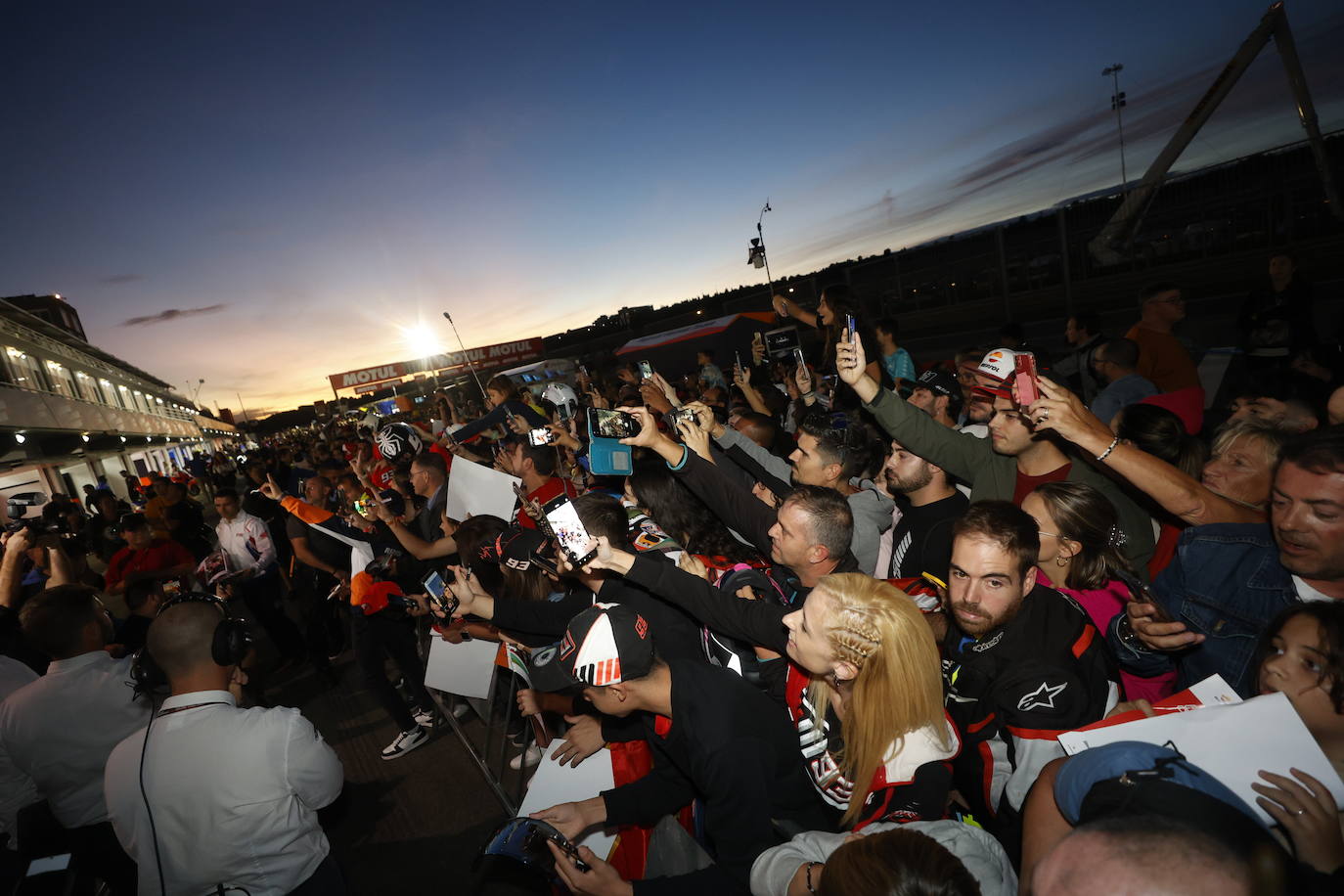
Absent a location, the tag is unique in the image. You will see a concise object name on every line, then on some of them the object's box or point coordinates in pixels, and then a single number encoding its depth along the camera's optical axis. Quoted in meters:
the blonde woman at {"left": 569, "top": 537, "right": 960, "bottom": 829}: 1.75
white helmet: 6.72
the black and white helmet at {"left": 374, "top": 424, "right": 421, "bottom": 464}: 6.48
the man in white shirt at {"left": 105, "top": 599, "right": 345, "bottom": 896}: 2.08
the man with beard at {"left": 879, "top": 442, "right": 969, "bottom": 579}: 3.16
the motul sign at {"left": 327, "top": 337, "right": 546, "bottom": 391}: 38.78
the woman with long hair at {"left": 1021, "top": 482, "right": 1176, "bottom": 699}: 2.37
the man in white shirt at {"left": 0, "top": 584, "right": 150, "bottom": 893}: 2.64
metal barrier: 3.74
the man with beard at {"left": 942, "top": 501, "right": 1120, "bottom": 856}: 1.78
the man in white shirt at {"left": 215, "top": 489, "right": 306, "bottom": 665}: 5.89
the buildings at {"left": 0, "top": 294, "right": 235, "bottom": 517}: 18.98
